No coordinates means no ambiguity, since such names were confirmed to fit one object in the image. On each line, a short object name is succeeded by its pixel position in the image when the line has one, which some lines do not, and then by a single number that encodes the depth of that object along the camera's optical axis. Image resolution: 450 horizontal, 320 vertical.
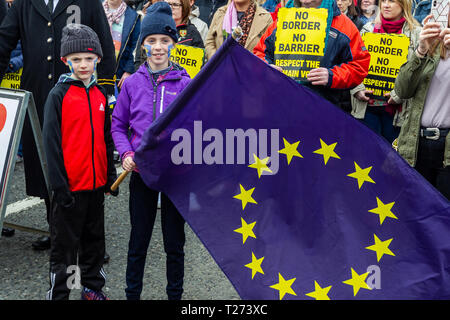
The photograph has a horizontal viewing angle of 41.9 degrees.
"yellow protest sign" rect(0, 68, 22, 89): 6.33
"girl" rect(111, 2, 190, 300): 3.57
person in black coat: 4.48
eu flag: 3.14
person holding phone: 3.96
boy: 3.51
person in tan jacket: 5.89
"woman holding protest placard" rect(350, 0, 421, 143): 5.42
